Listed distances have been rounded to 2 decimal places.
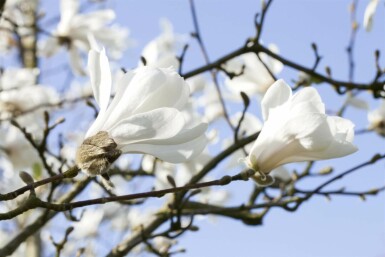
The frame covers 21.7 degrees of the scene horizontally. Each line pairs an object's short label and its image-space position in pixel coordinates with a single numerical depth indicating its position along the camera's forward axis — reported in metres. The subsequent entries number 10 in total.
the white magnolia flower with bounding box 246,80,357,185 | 1.69
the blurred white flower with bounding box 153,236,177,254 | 5.13
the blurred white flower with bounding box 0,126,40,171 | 3.86
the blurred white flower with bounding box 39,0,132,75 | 4.64
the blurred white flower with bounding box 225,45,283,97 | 3.92
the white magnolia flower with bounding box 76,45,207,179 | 1.57
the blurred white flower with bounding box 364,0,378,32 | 3.46
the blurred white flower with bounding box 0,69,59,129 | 4.33
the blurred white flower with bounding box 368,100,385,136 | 4.11
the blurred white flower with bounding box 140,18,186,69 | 3.50
